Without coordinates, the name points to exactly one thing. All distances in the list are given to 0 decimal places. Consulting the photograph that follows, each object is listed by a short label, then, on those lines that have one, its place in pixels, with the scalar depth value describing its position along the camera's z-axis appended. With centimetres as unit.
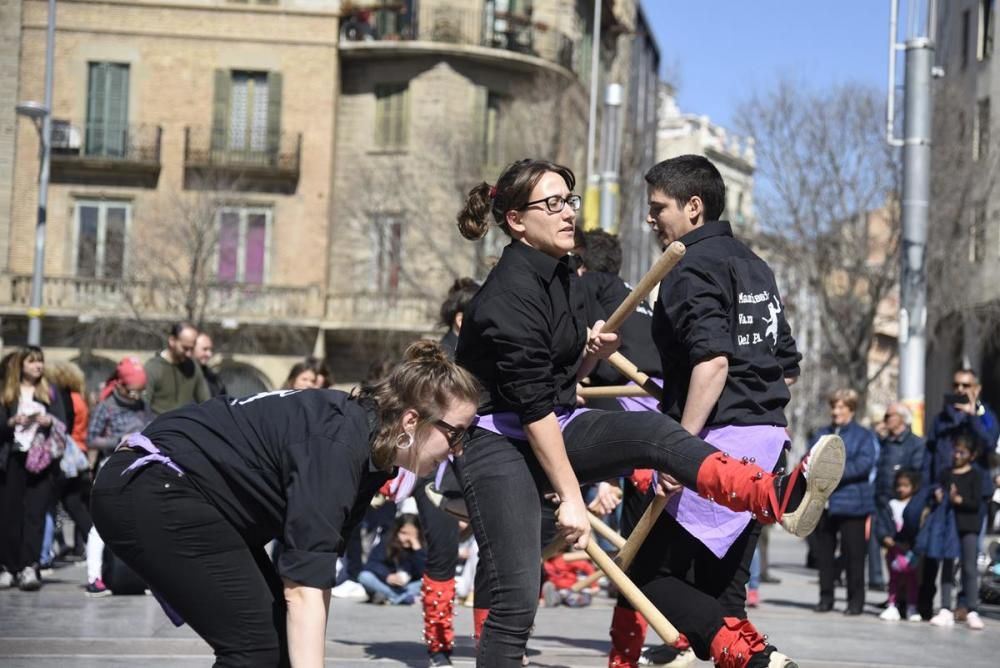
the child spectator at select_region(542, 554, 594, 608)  1281
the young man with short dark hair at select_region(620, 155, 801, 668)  619
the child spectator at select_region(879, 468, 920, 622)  1332
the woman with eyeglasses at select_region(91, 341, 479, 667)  498
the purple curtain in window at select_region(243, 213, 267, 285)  4215
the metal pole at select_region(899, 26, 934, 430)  1784
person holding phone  1358
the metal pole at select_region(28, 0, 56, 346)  3178
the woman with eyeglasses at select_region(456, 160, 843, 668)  578
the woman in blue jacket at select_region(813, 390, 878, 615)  1386
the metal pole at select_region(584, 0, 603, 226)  3265
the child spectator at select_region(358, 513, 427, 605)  1308
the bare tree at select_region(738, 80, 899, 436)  3422
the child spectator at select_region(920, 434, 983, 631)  1320
